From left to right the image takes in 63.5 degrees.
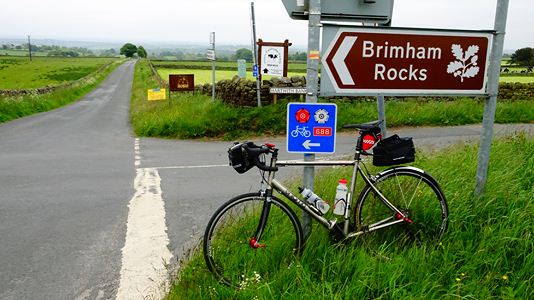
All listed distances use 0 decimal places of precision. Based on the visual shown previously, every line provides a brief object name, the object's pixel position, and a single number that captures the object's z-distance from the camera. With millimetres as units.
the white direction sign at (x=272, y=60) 12609
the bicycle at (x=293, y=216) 3125
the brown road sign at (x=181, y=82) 15625
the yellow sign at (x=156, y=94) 15555
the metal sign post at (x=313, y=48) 3043
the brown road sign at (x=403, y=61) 3273
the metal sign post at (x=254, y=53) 11914
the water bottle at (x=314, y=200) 3254
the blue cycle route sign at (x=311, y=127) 3182
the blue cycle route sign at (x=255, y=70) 12553
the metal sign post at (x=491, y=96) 3553
